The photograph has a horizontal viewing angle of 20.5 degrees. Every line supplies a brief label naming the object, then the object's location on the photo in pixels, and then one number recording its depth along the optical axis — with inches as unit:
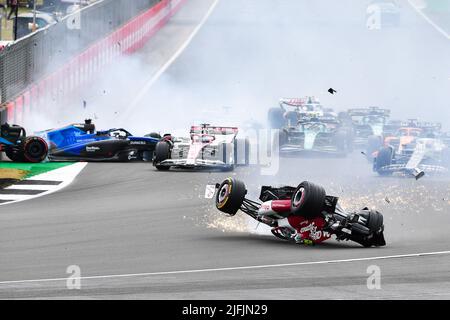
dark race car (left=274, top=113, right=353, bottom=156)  1293.1
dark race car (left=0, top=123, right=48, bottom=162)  1110.4
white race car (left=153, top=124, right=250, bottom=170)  1082.1
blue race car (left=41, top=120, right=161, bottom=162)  1139.3
